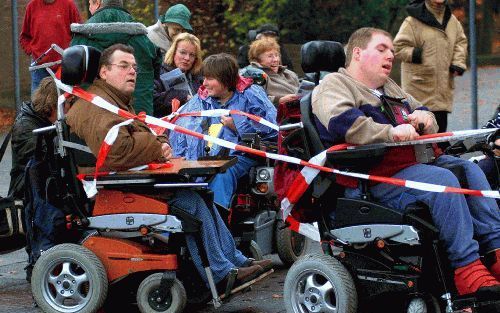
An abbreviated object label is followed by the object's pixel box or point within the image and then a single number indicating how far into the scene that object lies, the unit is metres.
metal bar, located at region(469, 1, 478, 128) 13.56
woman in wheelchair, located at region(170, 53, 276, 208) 9.33
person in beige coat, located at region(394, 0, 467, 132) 12.95
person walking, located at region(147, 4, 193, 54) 11.82
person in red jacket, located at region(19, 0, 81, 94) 13.19
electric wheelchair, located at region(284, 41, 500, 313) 6.93
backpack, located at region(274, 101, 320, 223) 7.45
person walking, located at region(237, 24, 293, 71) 13.05
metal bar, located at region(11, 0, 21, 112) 14.52
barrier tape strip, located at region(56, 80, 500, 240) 6.99
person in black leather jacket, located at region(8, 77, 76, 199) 8.73
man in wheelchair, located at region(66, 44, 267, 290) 7.77
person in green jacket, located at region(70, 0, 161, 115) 10.02
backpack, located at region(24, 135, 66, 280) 8.17
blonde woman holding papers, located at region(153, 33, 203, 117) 10.98
